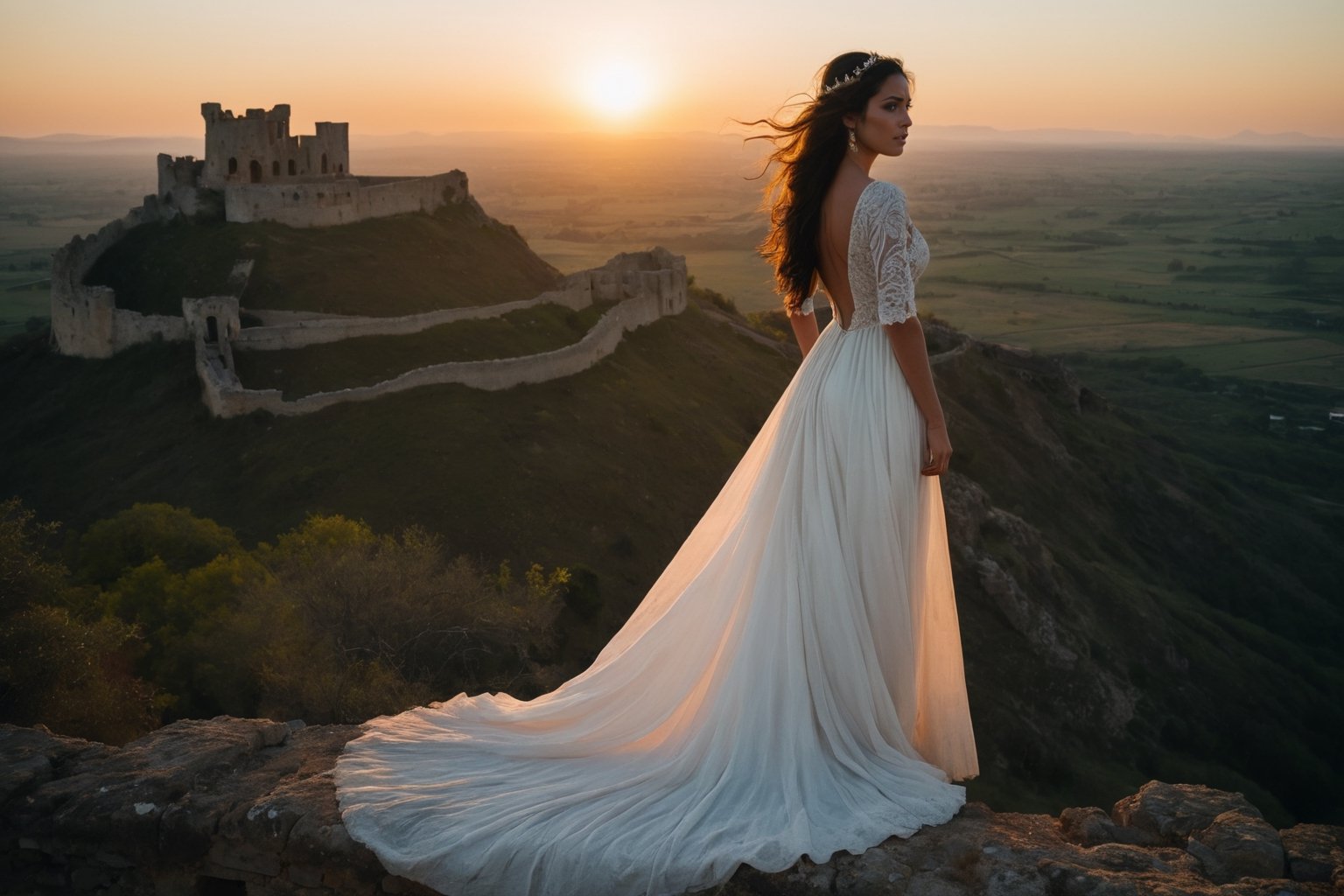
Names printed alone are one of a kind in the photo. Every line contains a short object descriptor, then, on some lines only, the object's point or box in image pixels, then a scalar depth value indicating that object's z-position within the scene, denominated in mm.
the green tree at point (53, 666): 12211
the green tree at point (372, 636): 14492
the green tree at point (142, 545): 25531
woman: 5785
